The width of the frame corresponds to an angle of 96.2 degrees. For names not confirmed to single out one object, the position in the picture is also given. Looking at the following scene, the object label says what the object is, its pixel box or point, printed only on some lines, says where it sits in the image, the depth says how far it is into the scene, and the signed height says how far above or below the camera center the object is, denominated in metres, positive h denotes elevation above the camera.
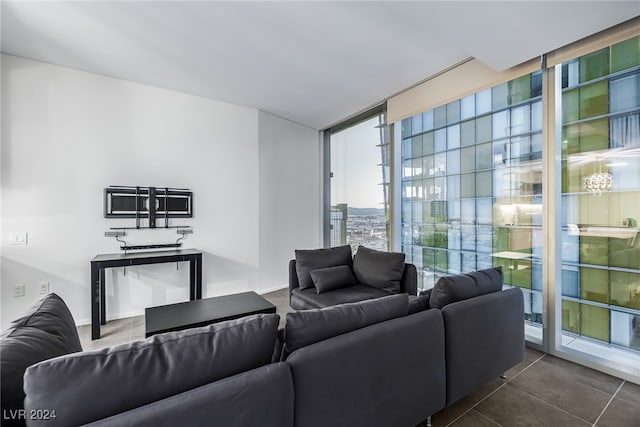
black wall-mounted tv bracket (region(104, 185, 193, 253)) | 3.23 +0.09
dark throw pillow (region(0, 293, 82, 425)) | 0.80 -0.44
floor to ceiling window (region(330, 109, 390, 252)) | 4.04 +0.46
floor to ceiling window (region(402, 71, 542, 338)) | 2.62 +0.28
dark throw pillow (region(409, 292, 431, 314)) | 1.65 -0.53
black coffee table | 2.07 -0.80
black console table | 2.75 -0.54
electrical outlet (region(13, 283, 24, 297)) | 2.83 -0.75
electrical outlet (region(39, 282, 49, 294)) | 2.93 -0.75
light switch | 2.81 -0.23
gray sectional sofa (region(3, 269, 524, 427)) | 0.82 -0.57
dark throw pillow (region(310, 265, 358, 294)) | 2.80 -0.65
